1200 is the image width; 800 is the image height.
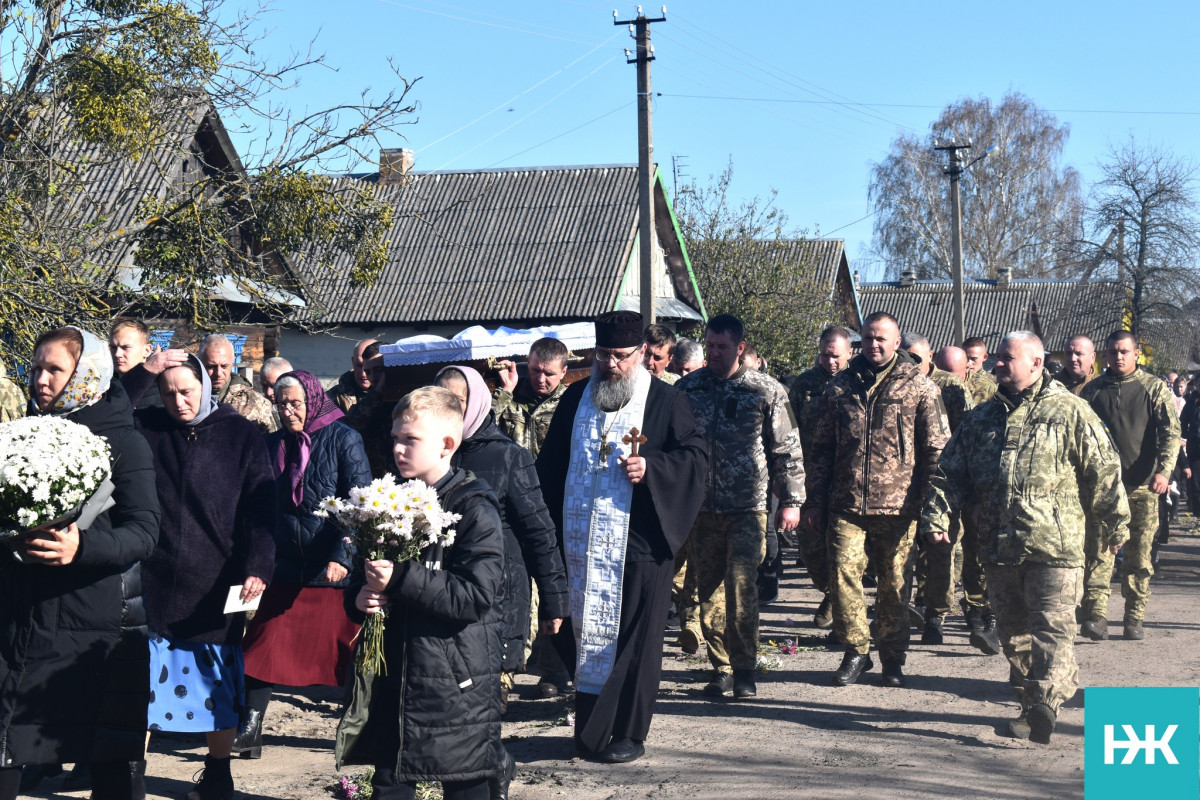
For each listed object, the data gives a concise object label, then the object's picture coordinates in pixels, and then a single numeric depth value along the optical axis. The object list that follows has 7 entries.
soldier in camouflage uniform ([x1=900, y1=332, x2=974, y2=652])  9.62
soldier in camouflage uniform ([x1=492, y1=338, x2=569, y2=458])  8.38
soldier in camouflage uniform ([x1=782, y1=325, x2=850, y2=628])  9.45
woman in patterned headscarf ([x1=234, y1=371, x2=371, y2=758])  6.53
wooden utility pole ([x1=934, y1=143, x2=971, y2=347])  34.53
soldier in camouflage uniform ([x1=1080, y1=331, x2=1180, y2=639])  9.66
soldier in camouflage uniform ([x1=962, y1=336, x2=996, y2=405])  11.47
